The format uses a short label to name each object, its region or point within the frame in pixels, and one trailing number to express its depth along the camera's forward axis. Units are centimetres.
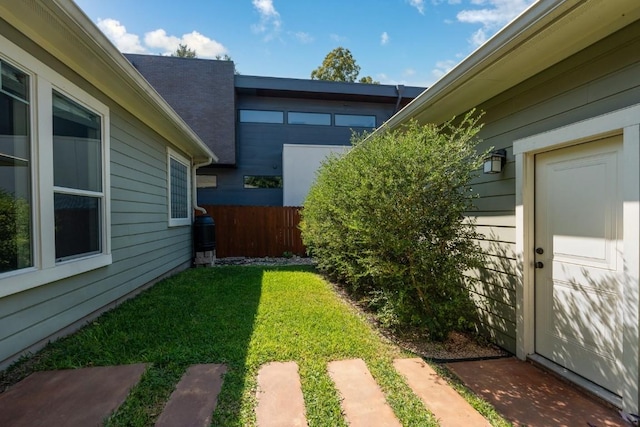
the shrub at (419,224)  311
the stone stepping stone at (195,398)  193
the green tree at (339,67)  2356
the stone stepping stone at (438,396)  201
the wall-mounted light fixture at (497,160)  324
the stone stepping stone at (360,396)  200
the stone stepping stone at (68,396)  192
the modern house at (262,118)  1184
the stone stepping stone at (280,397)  198
